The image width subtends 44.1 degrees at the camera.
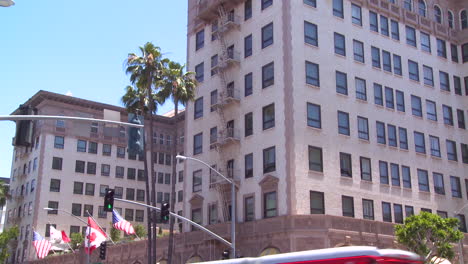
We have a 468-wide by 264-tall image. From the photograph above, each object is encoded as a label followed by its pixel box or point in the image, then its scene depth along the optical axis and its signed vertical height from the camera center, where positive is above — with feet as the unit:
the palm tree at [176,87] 173.78 +55.49
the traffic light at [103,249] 158.03 +7.08
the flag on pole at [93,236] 171.53 +11.44
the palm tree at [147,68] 177.47 +62.28
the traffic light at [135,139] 65.98 +15.18
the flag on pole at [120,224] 161.18 +14.18
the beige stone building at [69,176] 276.82 +48.48
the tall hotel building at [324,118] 146.20 +44.03
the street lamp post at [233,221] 113.40 +10.82
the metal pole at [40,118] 53.06 +14.81
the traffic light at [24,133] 53.21 +12.76
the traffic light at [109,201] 102.99 +12.98
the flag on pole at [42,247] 187.21 +9.01
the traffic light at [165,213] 109.91 +11.66
